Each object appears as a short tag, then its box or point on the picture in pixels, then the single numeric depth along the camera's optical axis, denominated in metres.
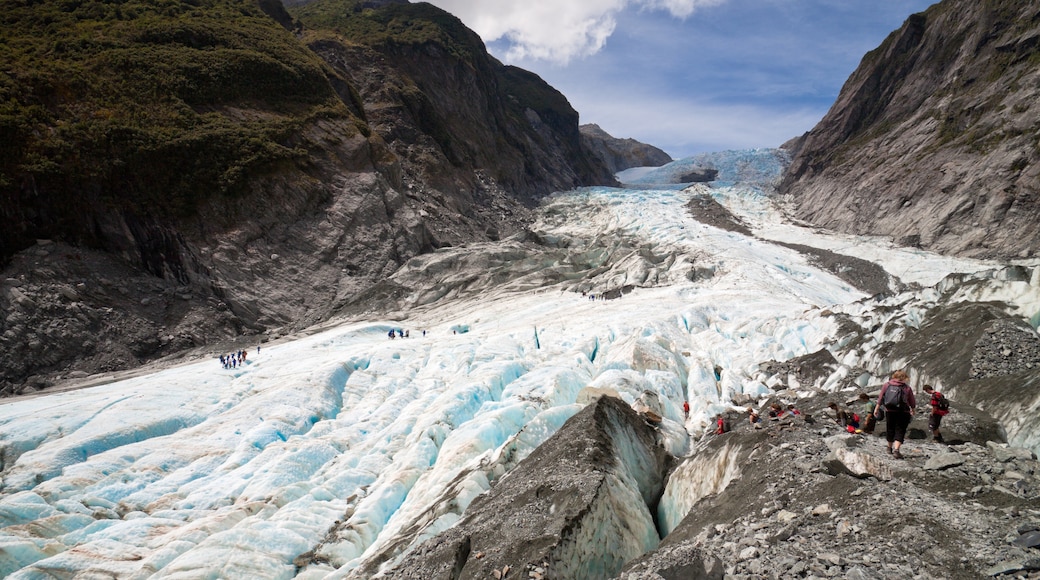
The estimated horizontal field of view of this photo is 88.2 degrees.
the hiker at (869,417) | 9.71
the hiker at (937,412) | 8.44
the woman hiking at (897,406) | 7.78
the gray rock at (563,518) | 8.55
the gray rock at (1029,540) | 5.24
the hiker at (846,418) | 10.36
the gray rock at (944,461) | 7.34
